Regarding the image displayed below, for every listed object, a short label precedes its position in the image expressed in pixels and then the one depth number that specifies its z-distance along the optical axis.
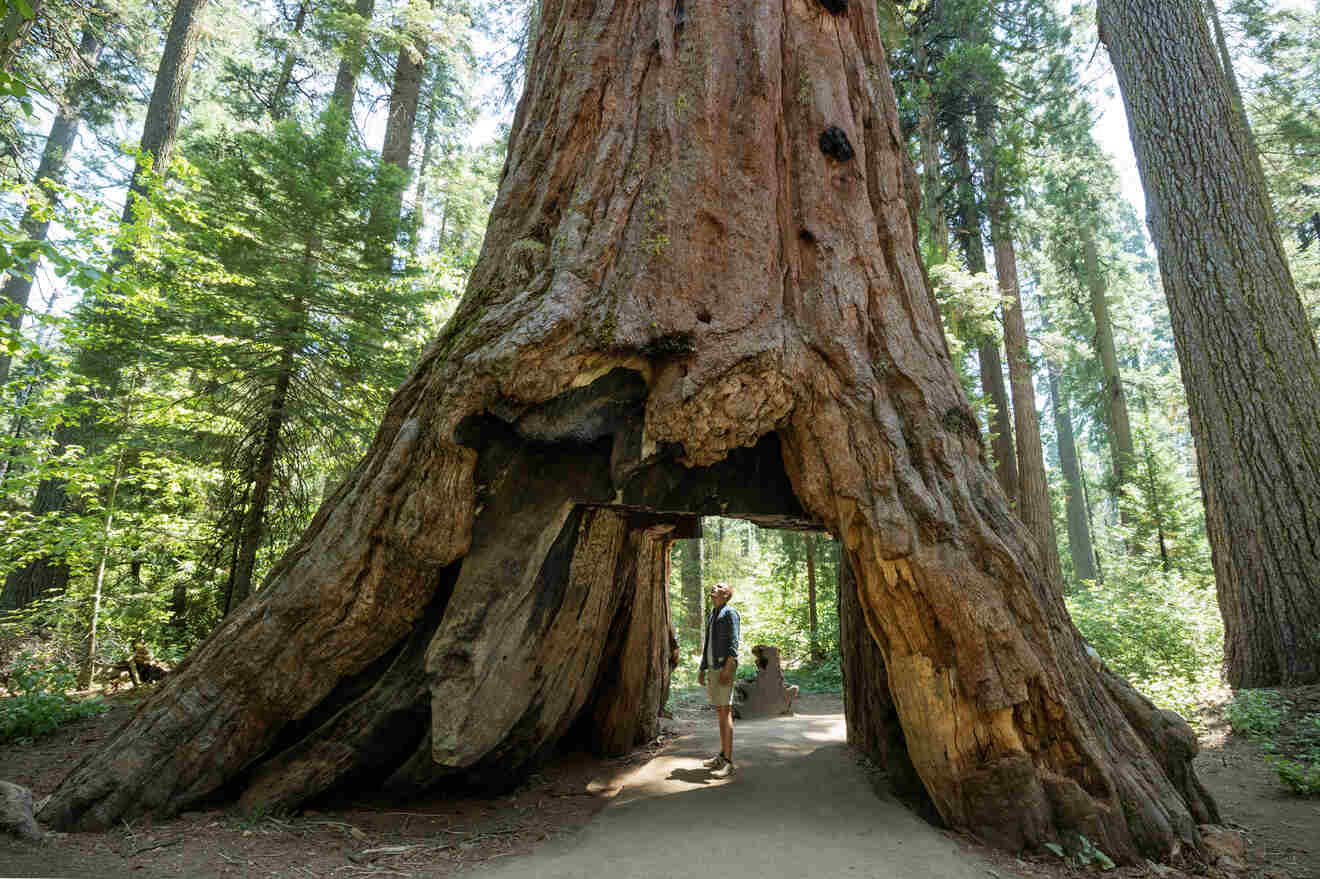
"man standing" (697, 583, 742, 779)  5.51
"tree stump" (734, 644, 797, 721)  9.48
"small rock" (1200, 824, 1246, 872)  3.45
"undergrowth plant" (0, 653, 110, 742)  5.60
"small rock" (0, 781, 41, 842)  3.22
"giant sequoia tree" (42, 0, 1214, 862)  3.71
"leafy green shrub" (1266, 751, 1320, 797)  4.22
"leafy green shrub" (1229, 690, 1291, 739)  5.18
